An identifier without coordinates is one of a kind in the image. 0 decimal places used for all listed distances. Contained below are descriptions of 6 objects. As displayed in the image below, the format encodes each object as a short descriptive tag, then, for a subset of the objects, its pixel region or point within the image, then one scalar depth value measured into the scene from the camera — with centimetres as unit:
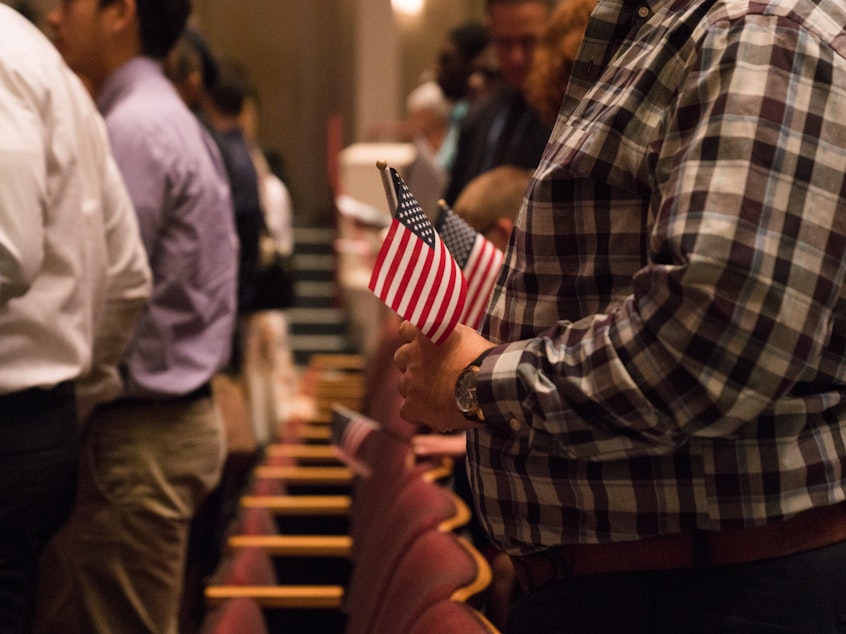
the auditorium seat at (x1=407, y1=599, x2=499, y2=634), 202
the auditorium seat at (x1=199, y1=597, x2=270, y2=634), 272
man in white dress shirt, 241
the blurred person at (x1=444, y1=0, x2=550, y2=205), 402
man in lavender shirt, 314
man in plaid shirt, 181
